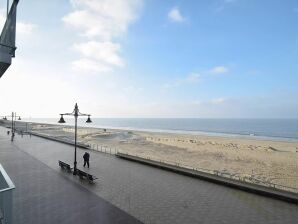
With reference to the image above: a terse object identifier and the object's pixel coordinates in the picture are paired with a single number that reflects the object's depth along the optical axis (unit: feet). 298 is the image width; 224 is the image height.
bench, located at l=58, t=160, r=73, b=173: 40.62
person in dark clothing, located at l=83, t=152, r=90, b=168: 44.94
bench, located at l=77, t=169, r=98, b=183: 34.80
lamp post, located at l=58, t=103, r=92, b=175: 41.39
